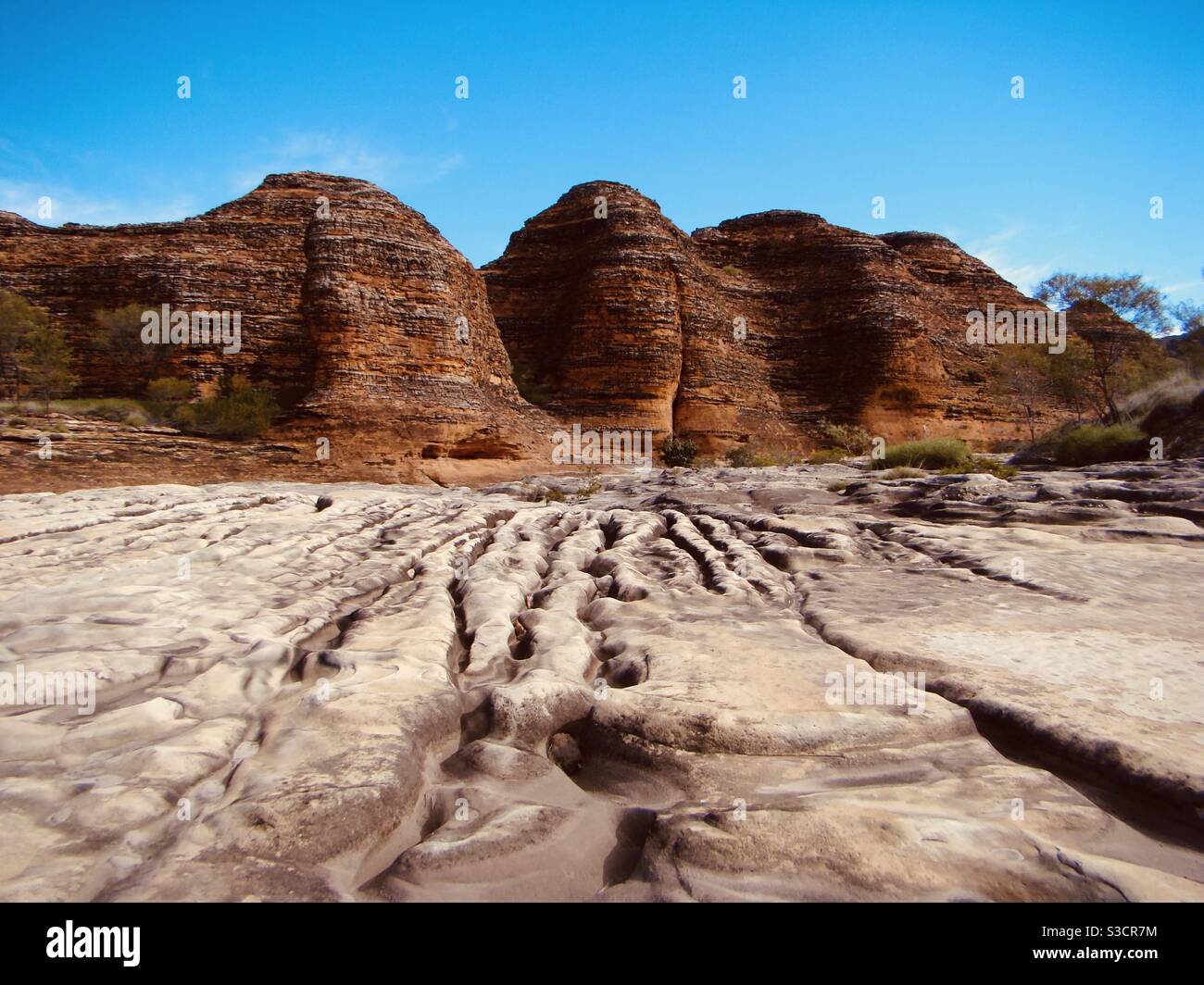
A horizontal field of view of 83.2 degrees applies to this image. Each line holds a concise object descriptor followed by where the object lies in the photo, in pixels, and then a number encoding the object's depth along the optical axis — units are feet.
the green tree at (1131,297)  75.97
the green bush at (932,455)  49.75
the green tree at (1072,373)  76.79
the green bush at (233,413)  56.75
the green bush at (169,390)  61.26
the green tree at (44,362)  60.39
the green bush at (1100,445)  46.36
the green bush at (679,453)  83.46
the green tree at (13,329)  58.95
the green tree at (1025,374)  81.46
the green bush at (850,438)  88.79
